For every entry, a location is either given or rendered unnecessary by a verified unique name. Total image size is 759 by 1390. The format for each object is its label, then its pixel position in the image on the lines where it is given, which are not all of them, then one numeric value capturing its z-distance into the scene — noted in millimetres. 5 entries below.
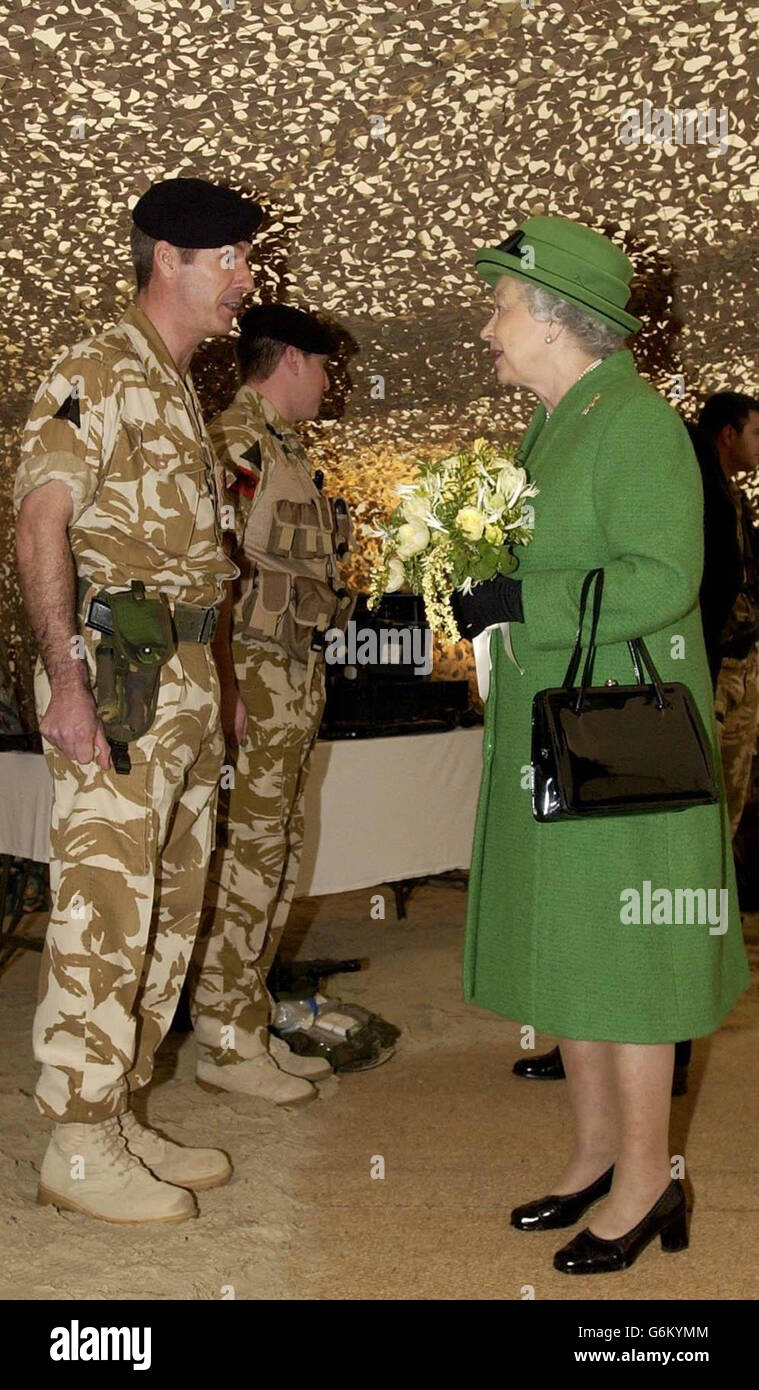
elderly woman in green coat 1796
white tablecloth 3553
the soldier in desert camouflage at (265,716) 2857
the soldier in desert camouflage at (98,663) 2070
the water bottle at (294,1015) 3223
